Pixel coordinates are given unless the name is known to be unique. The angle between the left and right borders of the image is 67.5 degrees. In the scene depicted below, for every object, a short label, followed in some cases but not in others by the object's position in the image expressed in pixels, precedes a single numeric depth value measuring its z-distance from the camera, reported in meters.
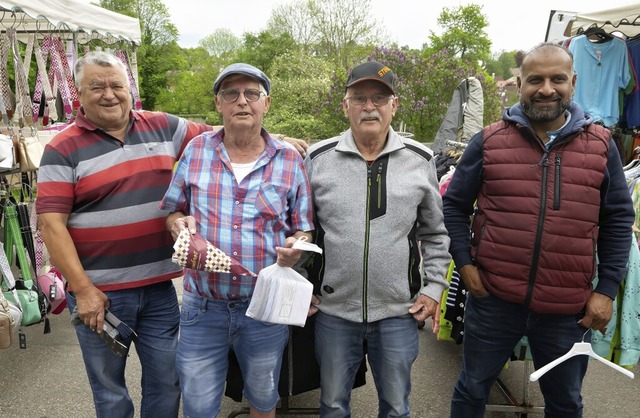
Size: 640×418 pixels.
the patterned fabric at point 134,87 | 5.24
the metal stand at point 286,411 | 3.01
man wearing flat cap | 2.03
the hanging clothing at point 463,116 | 6.10
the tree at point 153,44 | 26.80
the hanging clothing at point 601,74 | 4.51
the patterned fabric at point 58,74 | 4.67
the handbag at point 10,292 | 3.09
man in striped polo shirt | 2.09
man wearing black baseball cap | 2.08
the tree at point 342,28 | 21.83
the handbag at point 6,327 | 2.89
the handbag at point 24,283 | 3.41
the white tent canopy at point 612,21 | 4.16
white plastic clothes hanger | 2.04
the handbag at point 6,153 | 3.26
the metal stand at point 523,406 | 3.01
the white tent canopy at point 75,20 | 3.66
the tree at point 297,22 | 24.28
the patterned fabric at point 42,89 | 4.45
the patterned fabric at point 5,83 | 3.82
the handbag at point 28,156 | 3.48
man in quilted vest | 2.09
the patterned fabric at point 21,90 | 3.94
